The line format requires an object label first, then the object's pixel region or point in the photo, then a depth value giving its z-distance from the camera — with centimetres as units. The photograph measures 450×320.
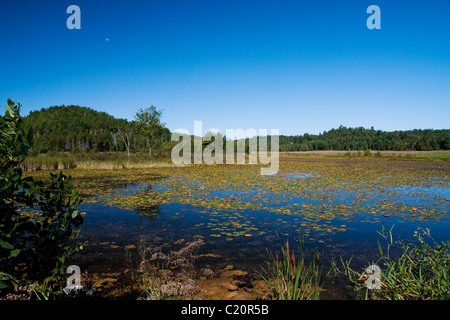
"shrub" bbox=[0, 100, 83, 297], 203
